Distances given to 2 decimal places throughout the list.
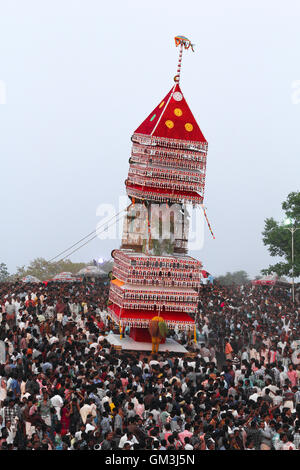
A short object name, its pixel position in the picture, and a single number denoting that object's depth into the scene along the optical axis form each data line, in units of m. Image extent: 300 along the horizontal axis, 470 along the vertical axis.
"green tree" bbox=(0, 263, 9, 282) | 79.88
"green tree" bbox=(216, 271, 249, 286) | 98.47
